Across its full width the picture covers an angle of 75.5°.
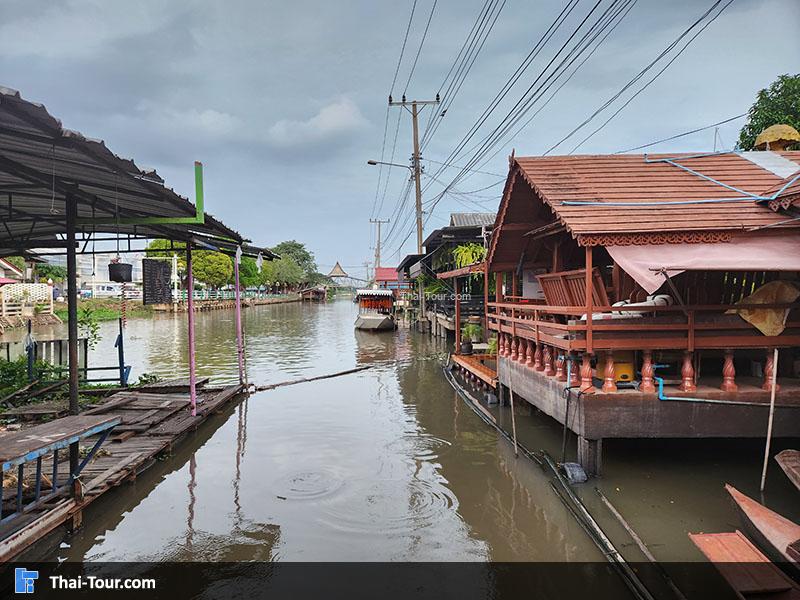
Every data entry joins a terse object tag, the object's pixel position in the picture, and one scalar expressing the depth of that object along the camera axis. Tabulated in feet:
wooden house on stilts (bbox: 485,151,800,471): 19.66
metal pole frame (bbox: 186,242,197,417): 30.30
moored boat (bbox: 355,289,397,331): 100.83
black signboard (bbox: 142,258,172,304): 32.30
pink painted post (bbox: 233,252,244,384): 40.22
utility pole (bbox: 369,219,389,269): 252.83
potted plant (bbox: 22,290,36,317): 106.93
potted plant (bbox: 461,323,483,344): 63.41
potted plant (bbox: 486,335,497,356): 49.15
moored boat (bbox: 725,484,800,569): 13.33
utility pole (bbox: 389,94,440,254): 87.15
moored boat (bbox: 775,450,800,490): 14.89
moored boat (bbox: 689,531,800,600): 11.46
